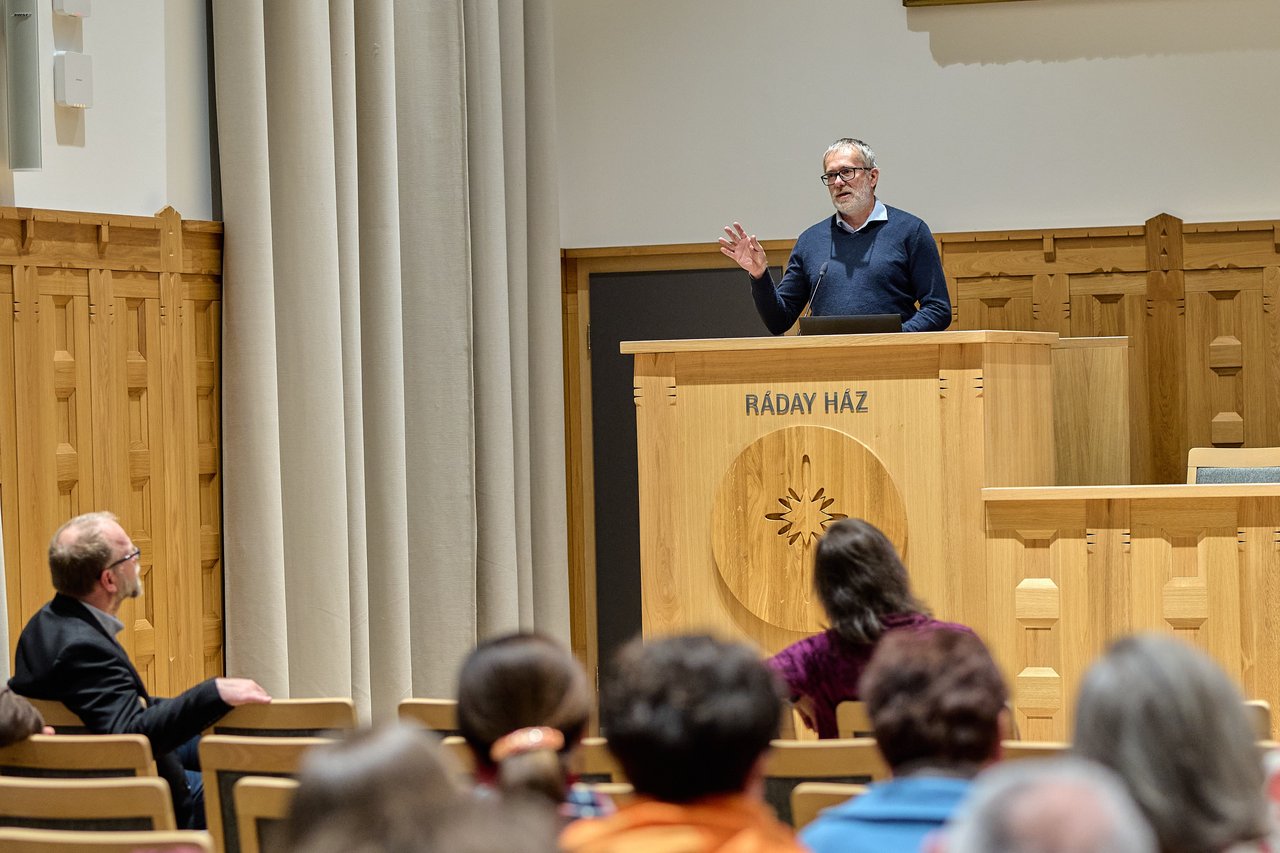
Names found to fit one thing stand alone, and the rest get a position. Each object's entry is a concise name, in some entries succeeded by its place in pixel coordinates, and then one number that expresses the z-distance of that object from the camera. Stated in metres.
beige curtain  11.45
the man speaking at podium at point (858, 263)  10.66
